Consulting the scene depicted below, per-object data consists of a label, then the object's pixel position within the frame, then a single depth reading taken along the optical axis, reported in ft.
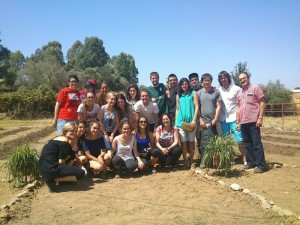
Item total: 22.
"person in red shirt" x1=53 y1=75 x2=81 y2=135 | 19.38
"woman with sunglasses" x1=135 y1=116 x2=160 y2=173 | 19.86
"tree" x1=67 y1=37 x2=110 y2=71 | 168.87
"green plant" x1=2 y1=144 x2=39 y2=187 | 17.01
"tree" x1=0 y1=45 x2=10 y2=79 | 106.52
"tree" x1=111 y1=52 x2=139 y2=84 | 178.50
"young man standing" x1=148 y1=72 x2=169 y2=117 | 21.16
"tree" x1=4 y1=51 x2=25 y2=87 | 210.38
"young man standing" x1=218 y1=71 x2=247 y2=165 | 20.27
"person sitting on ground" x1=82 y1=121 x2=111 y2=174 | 18.60
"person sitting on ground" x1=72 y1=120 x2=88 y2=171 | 17.96
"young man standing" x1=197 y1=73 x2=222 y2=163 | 19.94
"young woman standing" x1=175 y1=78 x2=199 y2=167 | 20.20
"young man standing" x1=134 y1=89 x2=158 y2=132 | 19.97
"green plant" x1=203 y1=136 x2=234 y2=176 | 17.94
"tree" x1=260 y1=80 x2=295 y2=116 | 85.55
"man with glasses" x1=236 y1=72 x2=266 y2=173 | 18.83
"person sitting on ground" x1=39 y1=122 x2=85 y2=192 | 15.76
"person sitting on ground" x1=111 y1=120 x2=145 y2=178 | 18.75
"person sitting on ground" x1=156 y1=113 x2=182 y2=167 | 20.15
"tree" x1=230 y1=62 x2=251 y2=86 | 93.07
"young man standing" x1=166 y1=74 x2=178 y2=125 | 21.38
